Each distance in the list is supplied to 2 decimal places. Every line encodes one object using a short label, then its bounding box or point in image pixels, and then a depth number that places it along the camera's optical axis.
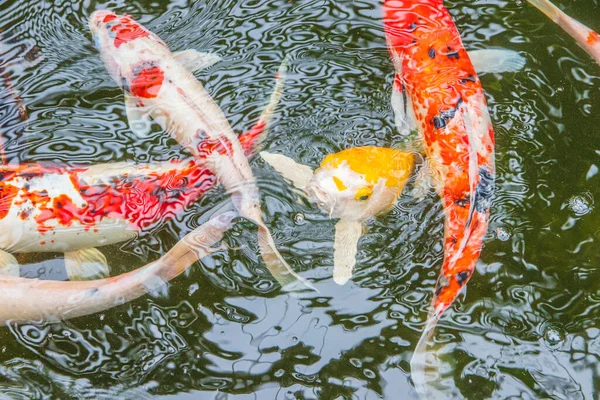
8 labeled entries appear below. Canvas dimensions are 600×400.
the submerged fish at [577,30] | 4.04
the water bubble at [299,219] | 3.63
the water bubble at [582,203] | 3.68
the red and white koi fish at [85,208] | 3.63
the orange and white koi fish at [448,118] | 3.34
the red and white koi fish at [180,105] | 3.59
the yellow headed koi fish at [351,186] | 3.48
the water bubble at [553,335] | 3.21
